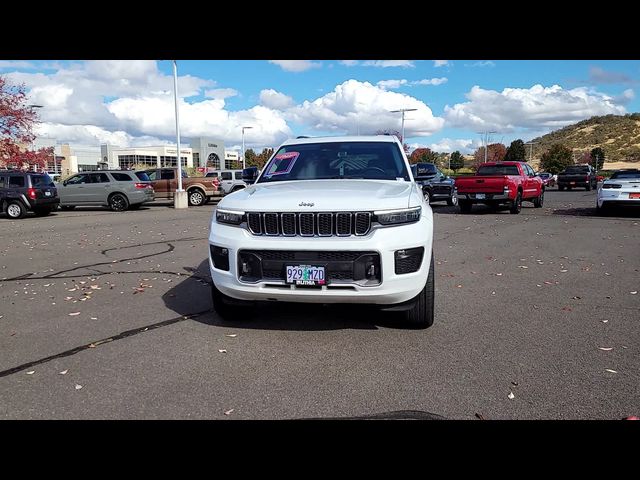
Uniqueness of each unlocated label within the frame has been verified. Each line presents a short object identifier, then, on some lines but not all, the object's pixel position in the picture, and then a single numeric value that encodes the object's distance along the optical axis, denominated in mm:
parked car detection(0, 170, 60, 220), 18047
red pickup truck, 16484
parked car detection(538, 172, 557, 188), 37747
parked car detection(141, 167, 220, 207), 25000
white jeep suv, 4016
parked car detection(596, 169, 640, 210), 14915
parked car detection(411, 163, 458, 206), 20578
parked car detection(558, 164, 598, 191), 36312
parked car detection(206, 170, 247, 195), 26438
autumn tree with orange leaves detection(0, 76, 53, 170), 24562
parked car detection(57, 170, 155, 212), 21219
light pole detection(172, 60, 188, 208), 23031
